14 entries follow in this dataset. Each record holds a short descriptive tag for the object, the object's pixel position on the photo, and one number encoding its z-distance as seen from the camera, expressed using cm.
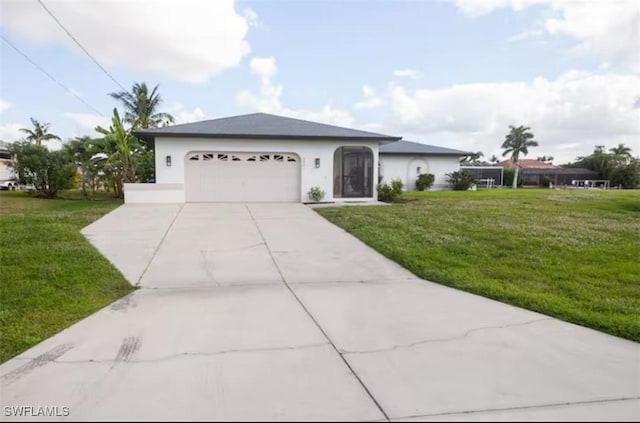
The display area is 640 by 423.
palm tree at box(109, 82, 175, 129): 3005
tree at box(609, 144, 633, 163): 4350
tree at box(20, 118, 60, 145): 3428
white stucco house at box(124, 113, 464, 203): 1495
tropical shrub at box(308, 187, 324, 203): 1619
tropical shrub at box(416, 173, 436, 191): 2477
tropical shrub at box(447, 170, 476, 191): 2519
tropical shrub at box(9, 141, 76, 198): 1831
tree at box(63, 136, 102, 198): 1772
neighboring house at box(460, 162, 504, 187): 3922
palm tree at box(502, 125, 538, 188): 3991
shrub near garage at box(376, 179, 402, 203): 1752
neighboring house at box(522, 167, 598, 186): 4480
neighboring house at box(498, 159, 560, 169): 5216
